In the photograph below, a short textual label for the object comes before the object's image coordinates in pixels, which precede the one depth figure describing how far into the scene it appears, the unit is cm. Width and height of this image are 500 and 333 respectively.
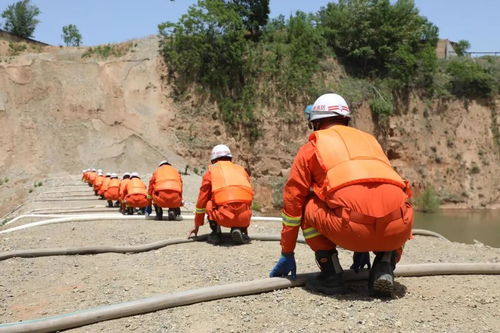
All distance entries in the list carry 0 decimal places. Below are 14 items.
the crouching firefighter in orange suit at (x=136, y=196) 1435
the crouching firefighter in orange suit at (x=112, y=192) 1770
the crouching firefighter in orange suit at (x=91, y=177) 2510
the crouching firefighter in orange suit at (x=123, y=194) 1523
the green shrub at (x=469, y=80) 4081
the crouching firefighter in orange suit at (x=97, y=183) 2153
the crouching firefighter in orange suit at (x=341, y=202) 434
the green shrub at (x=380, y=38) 3828
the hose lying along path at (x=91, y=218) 1216
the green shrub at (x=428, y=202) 3575
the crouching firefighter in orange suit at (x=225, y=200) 819
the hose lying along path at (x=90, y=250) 788
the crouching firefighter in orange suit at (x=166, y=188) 1199
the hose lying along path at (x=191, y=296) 433
